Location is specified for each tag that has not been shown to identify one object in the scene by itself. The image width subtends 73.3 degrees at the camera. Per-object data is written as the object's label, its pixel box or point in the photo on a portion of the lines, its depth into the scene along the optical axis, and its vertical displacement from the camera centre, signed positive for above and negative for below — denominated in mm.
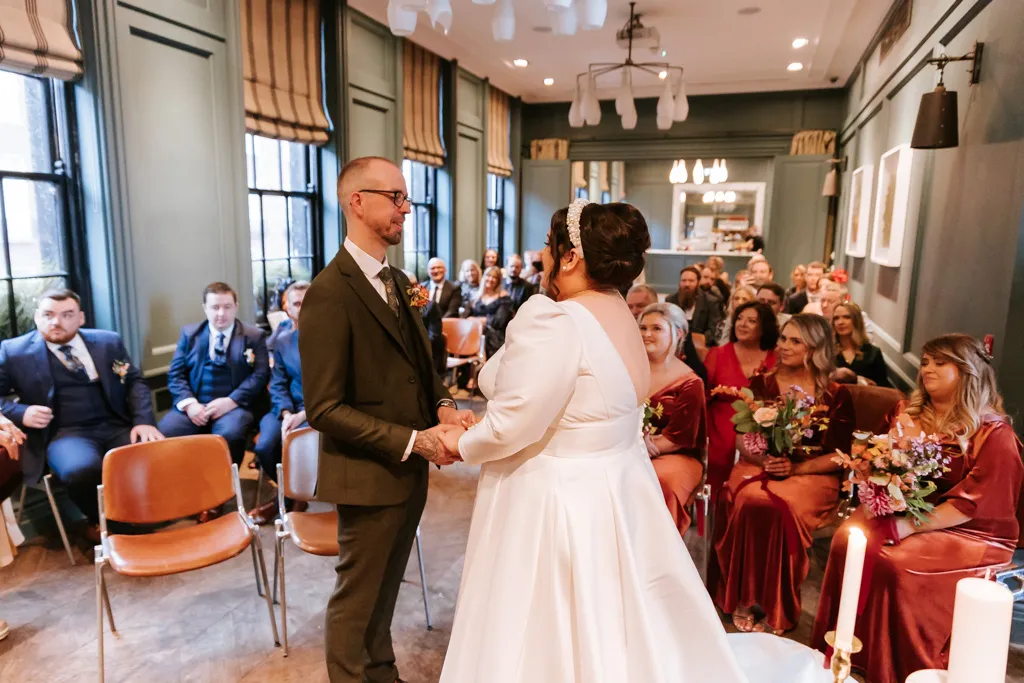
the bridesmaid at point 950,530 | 2342 -999
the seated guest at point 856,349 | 4312 -673
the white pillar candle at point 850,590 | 1053 -536
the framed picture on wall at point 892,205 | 4914 +282
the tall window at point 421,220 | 8188 +179
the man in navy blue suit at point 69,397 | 3418 -861
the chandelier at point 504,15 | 3471 +1238
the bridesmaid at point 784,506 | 2836 -1110
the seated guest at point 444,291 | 7137 -574
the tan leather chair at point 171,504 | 2553 -1089
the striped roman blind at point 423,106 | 7559 +1462
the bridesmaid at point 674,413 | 3092 -795
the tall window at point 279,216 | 5586 +149
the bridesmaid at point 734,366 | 3531 -659
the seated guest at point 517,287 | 7020 -515
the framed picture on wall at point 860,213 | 6648 +298
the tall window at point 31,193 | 3670 +198
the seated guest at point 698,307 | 6035 -601
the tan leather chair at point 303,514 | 2660 -1160
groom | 1983 -518
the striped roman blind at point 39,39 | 3369 +950
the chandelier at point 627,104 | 6125 +1232
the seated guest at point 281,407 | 3916 -1015
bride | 1710 -720
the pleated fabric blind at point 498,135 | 9992 +1494
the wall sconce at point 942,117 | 3377 +612
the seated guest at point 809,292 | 6465 -493
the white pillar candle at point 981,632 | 802 -454
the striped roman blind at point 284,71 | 5242 +1299
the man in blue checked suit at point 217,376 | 3982 -853
